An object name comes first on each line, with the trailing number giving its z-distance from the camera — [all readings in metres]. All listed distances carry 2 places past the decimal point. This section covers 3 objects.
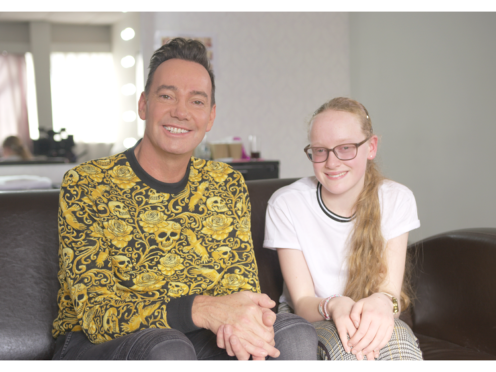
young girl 1.39
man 1.10
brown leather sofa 1.41
